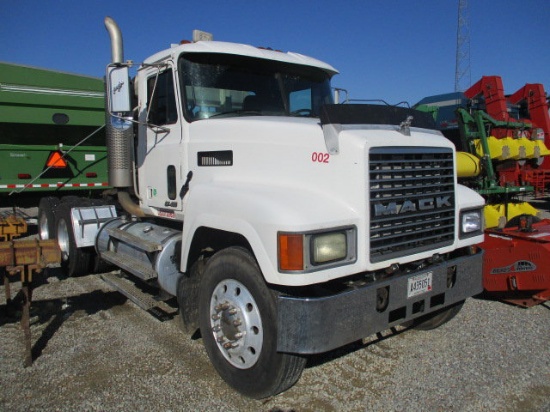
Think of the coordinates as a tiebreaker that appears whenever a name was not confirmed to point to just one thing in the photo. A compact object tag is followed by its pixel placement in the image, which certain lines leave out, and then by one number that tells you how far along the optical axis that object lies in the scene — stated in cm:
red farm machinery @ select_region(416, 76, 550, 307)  470
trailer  754
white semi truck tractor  288
